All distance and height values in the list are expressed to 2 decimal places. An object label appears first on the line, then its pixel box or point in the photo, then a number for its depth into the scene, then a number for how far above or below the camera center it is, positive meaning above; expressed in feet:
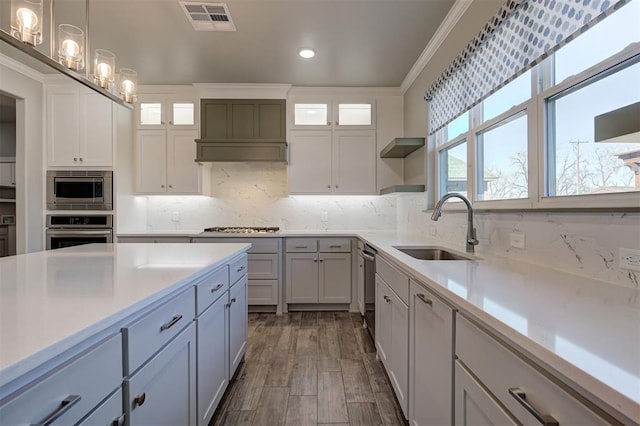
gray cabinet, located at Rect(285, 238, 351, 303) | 11.34 -2.35
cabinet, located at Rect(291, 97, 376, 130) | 12.13 +4.16
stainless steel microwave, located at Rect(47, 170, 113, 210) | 10.99 +0.85
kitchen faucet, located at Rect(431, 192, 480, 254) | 5.86 -0.29
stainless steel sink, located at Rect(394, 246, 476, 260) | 7.18 -1.01
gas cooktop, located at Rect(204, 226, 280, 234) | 11.65 -0.71
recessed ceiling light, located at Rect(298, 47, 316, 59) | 9.14 +5.08
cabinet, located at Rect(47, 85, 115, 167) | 11.10 +3.21
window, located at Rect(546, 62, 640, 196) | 3.41 +0.96
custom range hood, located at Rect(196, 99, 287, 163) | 11.90 +3.80
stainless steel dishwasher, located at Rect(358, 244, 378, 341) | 8.11 -2.21
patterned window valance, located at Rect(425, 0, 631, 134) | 3.67 +2.71
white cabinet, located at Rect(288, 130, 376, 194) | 12.14 +2.08
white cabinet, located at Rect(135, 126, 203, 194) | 12.01 +2.07
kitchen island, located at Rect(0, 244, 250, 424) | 1.90 -0.91
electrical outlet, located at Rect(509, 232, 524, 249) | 4.91 -0.48
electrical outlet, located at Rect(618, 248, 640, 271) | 3.11 -0.52
